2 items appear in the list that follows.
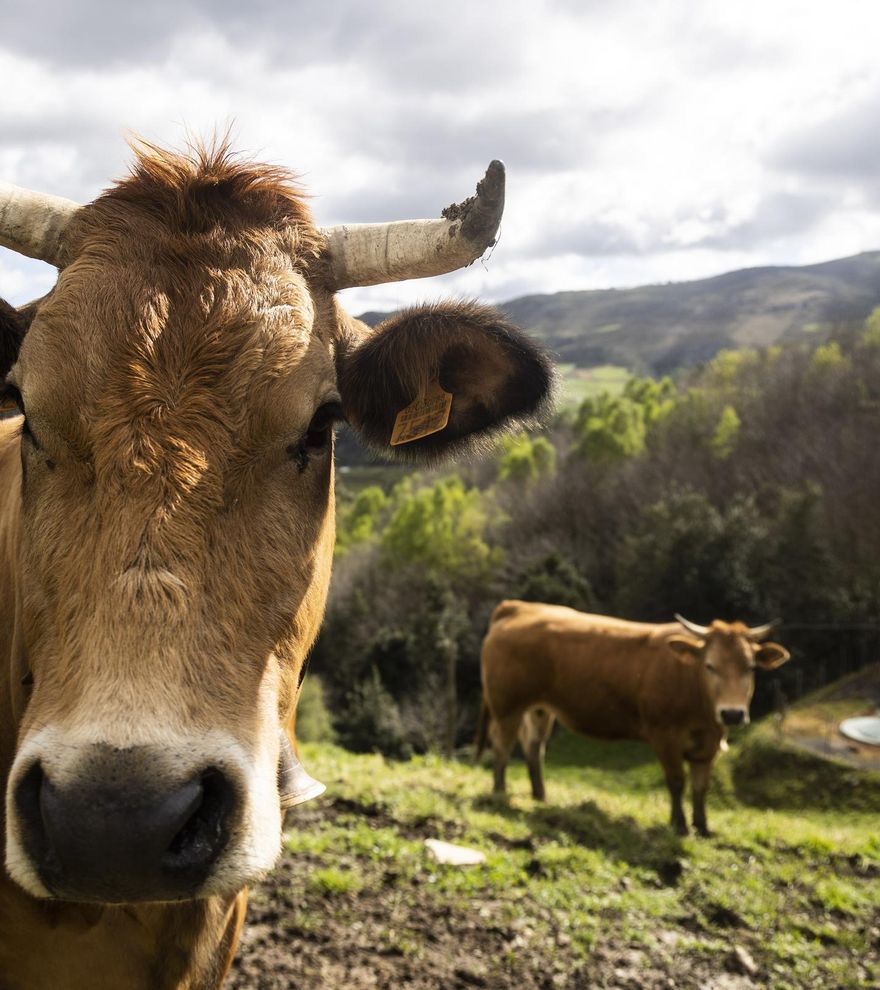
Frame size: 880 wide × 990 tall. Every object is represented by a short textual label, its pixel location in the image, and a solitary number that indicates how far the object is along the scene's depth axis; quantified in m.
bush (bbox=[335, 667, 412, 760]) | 27.97
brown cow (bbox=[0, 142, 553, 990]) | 1.66
